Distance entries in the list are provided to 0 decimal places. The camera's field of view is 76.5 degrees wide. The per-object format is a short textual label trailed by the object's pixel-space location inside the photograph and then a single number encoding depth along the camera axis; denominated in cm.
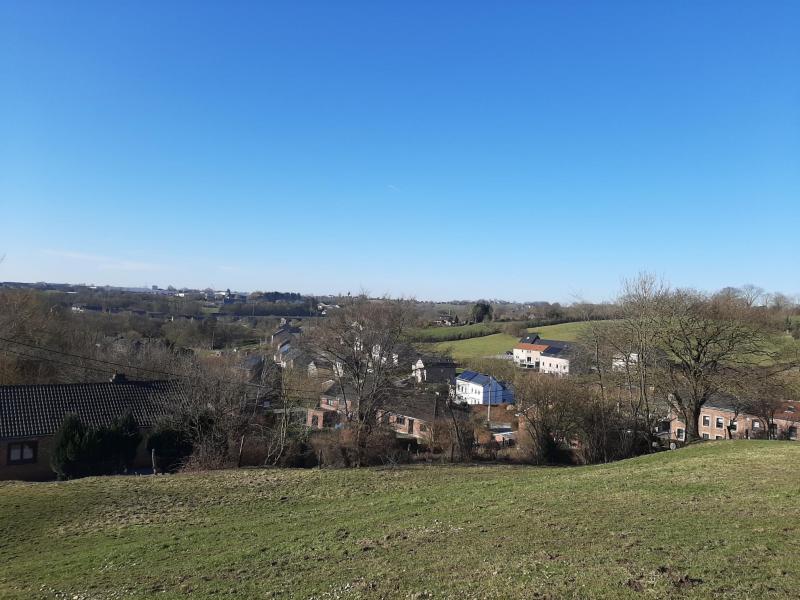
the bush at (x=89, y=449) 2378
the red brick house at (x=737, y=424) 4062
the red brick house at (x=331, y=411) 3725
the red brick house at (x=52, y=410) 2467
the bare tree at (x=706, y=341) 2803
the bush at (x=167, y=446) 2597
